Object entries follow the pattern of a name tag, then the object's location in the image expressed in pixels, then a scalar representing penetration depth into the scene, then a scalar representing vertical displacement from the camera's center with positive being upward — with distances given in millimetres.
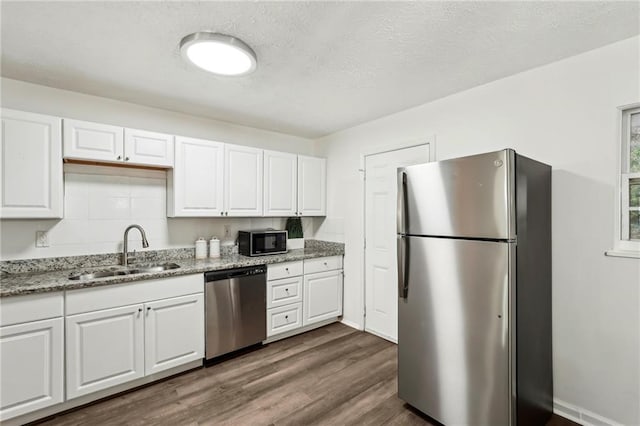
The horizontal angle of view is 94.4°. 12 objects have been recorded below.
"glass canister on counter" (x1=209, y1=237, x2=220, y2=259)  3162 -381
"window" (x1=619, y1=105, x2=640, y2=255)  1809 +205
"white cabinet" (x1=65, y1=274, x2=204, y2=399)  2029 -899
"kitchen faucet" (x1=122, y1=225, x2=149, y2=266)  2605 -256
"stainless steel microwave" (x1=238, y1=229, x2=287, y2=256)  3176 -332
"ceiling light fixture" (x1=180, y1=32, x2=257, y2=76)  1707 +979
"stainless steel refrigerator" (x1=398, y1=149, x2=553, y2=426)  1610 -466
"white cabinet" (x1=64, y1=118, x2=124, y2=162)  2273 +571
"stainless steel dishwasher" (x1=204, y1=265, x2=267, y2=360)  2625 -900
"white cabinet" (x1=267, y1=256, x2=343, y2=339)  3091 -918
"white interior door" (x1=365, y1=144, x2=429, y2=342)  3154 -304
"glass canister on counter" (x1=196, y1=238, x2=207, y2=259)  3084 -382
